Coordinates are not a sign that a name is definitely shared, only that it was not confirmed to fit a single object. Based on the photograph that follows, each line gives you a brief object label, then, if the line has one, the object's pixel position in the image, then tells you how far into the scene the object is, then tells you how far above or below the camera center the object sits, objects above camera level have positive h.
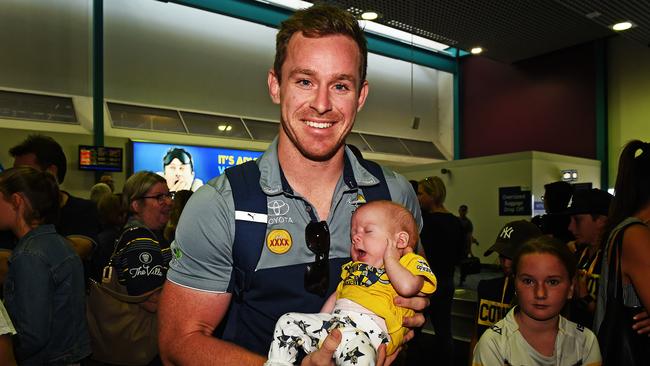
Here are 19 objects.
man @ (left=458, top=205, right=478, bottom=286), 9.18 -0.91
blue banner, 7.83 +0.41
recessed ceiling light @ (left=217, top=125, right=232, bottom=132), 9.24 +1.12
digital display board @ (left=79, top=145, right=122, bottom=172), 7.32 +0.42
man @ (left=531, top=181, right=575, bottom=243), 3.91 -0.22
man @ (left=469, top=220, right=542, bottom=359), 2.95 -0.67
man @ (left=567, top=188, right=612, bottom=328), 2.76 -0.39
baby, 1.31 -0.34
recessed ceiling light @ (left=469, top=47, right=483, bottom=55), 10.72 +3.07
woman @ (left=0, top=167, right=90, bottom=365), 2.11 -0.44
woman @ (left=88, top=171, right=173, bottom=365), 2.61 -0.66
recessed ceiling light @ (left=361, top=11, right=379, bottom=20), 8.39 +3.03
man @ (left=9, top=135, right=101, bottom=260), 2.88 -0.12
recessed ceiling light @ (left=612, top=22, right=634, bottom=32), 8.14 +2.76
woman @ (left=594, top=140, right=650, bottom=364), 2.04 -0.23
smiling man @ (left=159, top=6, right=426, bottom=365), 1.33 -0.10
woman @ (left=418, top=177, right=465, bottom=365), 4.12 -0.56
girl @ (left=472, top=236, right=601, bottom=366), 2.18 -0.69
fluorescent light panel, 9.62 +3.75
